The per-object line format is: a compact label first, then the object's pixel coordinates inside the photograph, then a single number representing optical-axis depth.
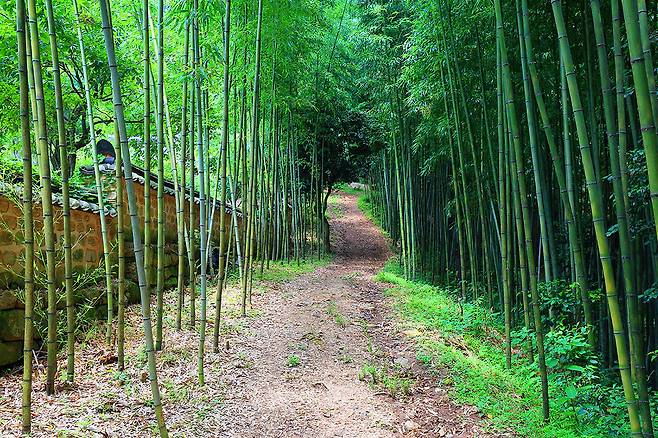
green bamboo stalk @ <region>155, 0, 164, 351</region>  3.38
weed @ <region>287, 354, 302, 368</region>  3.89
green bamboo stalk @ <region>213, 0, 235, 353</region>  3.57
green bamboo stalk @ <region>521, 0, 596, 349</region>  2.37
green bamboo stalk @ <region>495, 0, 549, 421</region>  2.65
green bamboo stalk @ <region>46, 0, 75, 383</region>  2.80
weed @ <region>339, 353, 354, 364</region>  4.03
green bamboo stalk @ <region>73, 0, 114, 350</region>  3.48
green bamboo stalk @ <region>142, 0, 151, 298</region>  2.94
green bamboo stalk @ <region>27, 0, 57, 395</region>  2.37
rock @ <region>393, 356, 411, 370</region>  3.88
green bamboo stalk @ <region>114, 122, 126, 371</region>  3.12
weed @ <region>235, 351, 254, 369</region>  3.78
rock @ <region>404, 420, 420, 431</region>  2.88
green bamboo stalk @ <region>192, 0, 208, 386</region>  3.29
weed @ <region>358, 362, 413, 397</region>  3.40
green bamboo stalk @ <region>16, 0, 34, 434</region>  2.29
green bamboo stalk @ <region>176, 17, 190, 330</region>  3.64
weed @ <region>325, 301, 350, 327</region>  5.16
